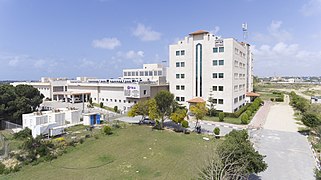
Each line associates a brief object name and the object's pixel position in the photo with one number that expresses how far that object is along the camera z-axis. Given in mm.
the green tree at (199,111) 25781
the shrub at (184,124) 26188
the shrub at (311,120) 23336
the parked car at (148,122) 30706
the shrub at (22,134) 23219
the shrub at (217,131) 23995
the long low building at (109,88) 41294
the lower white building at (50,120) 22984
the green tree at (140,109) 28000
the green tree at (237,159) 10633
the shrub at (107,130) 24797
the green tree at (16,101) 28878
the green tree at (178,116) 25297
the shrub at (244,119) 30331
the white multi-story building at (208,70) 36344
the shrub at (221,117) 32469
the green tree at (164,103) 25984
